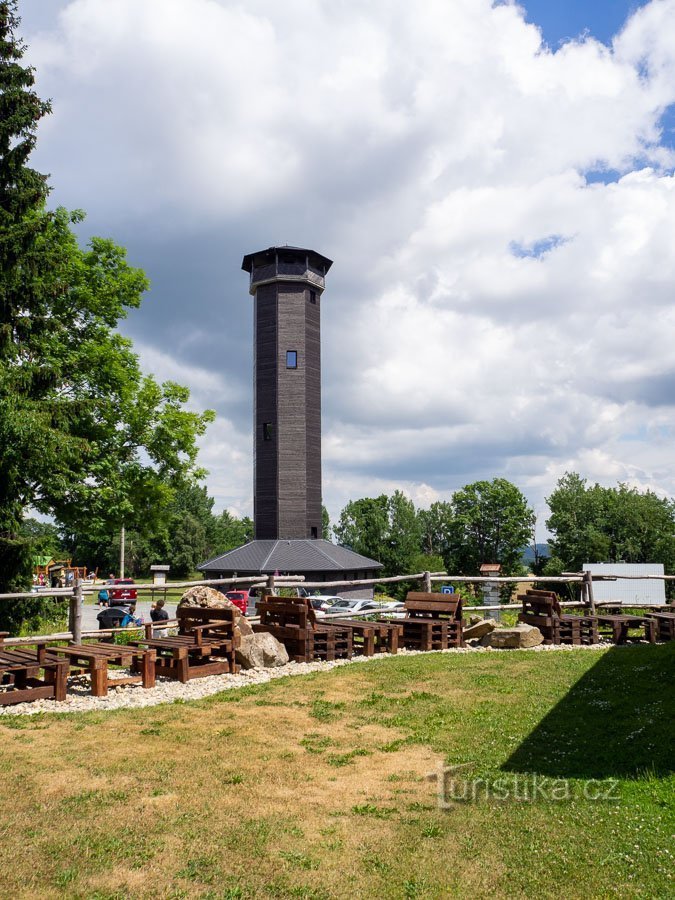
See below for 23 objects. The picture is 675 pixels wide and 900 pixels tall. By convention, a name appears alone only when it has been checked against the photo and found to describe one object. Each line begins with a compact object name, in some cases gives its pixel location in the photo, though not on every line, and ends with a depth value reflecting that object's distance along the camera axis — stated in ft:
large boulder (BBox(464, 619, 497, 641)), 53.06
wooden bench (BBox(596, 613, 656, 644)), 52.31
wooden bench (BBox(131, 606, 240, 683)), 37.60
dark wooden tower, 135.64
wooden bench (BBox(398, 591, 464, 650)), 50.60
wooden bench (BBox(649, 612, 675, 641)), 51.24
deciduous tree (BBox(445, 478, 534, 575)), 248.52
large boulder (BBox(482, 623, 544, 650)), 51.34
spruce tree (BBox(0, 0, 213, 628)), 59.62
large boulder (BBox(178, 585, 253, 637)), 42.68
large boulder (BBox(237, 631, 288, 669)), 40.91
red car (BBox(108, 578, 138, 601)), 110.85
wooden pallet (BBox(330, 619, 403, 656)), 47.75
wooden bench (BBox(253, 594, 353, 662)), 44.55
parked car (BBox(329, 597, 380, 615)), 103.60
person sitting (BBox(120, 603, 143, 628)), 68.73
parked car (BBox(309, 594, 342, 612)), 102.33
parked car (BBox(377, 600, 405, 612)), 96.31
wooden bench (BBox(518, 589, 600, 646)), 53.21
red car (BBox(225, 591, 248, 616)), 102.81
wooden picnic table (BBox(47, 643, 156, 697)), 34.42
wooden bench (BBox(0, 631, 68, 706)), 31.86
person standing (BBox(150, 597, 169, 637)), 53.62
